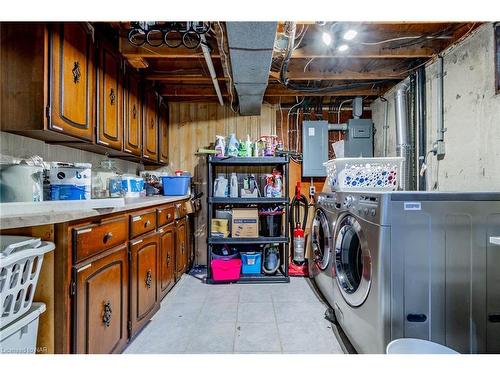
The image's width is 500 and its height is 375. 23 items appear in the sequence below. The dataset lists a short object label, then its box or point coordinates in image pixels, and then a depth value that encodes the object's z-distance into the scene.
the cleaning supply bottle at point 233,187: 3.07
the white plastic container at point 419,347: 1.25
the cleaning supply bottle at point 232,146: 3.05
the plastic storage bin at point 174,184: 2.90
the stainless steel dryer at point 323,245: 2.24
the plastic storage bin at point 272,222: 3.07
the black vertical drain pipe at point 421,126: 2.43
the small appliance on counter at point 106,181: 2.33
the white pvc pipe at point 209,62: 1.98
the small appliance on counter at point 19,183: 1.30
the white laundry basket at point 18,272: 0.92
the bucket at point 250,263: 3.02
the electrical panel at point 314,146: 3.44
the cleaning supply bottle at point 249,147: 3.07
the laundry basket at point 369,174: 2.24
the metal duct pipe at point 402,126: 2.62
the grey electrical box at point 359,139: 3.40
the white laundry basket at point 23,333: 0.96
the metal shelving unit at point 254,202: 2.94
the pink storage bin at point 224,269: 2.90
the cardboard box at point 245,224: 2.99
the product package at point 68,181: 1.51
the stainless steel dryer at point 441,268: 1.36
